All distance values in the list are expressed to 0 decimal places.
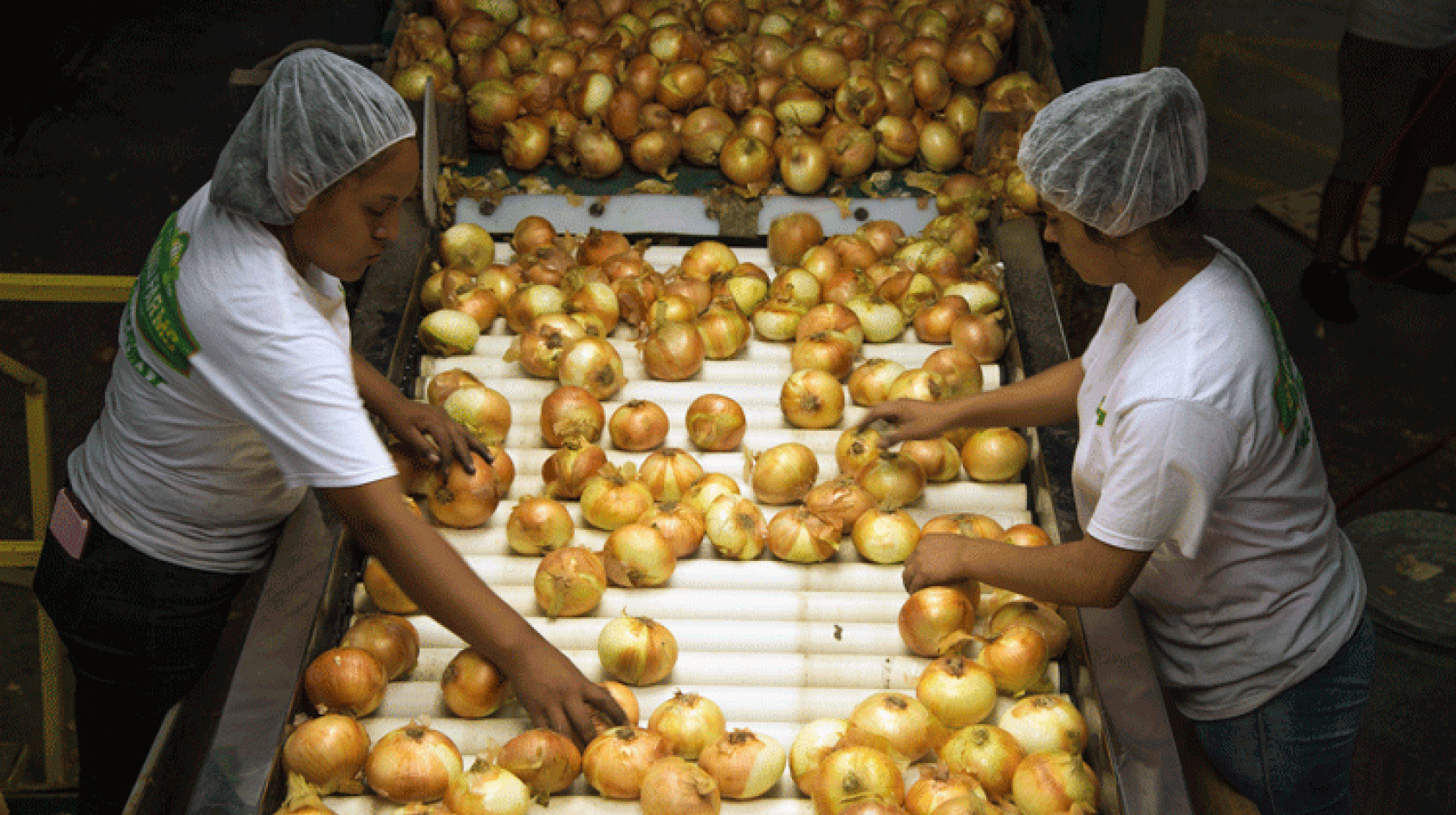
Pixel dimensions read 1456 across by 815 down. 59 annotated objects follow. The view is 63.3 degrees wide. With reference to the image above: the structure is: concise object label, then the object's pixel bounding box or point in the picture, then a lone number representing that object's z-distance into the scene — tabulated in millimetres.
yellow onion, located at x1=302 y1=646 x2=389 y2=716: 1873
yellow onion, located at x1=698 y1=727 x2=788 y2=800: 1774
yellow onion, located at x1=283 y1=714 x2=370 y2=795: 1766
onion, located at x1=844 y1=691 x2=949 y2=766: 1825
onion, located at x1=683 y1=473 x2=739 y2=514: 2320
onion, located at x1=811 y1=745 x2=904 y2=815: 1708
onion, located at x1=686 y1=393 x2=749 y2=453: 2482
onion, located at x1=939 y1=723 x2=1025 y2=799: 1819
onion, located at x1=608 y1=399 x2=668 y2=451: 2471
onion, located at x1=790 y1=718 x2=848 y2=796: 1815
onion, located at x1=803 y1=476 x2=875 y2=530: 2289
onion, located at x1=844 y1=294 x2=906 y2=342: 2811
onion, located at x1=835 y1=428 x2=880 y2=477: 2395
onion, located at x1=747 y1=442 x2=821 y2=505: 2367
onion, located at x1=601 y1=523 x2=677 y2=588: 2156
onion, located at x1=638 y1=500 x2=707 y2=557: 2229
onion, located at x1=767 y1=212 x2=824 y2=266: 3102
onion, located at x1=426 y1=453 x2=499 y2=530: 2279
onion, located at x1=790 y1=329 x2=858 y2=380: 2668
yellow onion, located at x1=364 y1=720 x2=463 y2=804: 1755
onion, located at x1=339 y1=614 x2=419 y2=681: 1977
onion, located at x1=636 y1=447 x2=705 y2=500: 2387
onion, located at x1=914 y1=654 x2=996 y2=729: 1905
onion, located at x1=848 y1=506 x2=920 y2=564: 2238
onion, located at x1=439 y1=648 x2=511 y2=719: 1902
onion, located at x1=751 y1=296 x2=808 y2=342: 2826
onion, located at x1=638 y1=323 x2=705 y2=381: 2650
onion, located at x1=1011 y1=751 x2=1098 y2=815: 1740
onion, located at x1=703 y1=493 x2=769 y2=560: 2246
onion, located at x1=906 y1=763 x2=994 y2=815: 1696
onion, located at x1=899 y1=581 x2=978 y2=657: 2018
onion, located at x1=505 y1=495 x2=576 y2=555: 2217
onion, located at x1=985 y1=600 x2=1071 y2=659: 2031
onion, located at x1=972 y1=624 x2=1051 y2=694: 1961
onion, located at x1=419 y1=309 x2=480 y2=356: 2701
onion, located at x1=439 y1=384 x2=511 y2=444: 2453
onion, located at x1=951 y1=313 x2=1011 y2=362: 2732
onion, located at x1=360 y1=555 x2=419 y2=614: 2084
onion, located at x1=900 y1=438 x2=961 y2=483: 2447
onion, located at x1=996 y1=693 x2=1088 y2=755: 1875
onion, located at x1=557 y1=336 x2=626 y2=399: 2594
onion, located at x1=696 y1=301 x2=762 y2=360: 2748
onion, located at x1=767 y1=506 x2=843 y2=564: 2236
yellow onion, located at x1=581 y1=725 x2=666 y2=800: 1752
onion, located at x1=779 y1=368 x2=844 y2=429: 2564
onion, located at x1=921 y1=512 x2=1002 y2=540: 2234
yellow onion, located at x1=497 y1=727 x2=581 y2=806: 1738
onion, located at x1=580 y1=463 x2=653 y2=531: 2273
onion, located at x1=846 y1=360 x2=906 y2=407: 2625
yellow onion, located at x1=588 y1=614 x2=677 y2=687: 1952
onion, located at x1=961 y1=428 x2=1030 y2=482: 2439
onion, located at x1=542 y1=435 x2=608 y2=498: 2363
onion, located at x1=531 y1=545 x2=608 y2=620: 2094
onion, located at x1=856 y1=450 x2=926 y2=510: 2355
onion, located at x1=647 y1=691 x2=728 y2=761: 1844
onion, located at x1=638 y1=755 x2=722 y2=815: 1690
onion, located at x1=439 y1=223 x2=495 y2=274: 2990
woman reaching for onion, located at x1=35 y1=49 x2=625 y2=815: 1662
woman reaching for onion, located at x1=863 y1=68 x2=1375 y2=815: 1629
